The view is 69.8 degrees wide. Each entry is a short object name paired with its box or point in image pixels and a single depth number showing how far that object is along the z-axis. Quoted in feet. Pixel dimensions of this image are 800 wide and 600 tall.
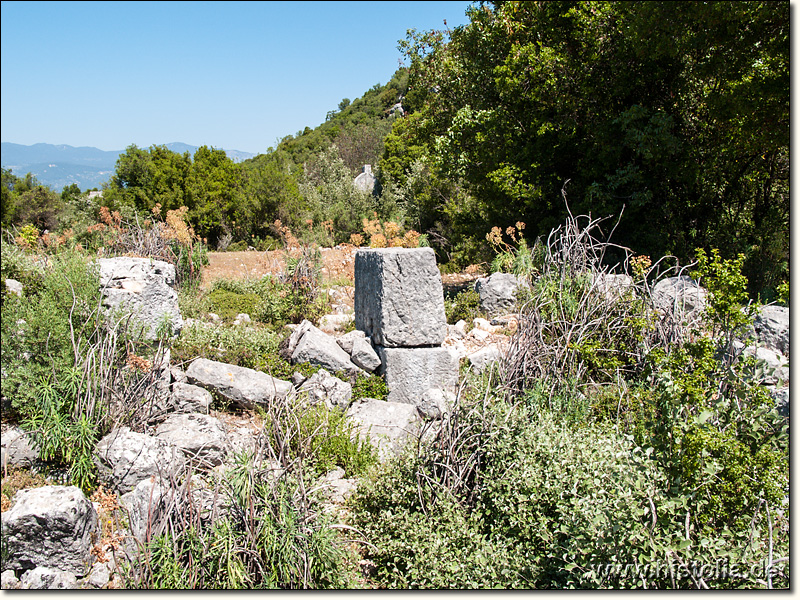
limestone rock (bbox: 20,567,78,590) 9.78
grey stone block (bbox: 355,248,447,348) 17.66
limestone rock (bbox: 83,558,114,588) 10.00
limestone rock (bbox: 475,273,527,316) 25.01
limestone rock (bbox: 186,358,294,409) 16.60
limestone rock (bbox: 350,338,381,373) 18.21
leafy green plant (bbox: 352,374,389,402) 17.70
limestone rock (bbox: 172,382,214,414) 15.52
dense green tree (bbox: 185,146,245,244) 52.26
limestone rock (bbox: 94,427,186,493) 12.16
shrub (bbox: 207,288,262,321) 24.70
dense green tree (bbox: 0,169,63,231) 49.60
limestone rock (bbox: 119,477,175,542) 9.67
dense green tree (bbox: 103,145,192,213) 51.26
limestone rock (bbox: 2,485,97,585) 10.10
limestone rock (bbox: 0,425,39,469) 12.73
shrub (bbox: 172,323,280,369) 18.83
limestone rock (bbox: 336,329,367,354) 19.06
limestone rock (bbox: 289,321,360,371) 18.12
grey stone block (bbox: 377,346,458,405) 17.71
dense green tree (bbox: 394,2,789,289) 27.61
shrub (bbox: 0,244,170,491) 12.49
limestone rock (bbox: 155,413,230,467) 12.95
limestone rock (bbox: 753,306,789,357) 19.92
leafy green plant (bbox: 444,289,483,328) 25.22
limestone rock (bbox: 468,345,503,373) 18.47
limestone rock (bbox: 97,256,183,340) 17.24
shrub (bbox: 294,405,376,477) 13.39
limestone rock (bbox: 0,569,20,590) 9.80
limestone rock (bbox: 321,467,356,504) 11.93
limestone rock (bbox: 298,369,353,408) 16.70
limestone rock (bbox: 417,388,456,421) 16.92
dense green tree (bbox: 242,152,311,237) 54.08
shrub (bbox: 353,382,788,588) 8.17
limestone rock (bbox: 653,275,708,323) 16.80
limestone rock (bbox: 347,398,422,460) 14.34
